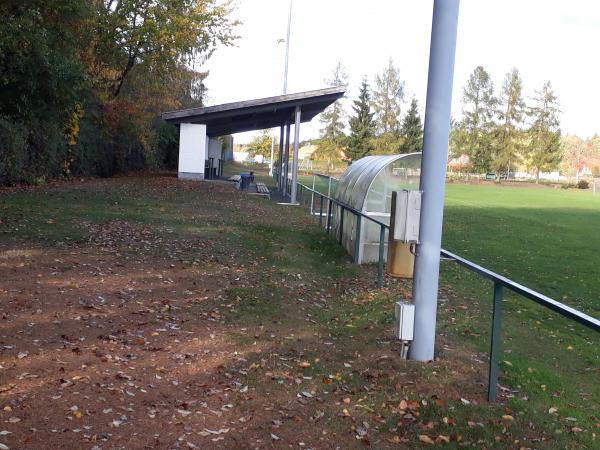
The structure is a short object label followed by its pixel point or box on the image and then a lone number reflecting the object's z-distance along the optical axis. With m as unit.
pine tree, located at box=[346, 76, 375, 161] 77.44
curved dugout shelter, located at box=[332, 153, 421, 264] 12.10
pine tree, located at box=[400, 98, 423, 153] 77.62
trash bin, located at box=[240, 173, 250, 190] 30.50
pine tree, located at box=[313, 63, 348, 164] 83.25
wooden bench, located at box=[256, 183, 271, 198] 28.66
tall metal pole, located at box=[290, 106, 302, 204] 25.05
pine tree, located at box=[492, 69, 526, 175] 89.94
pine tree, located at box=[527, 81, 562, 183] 88.94
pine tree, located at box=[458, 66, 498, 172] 89.62
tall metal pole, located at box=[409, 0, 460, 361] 5.92
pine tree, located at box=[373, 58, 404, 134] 83.62
